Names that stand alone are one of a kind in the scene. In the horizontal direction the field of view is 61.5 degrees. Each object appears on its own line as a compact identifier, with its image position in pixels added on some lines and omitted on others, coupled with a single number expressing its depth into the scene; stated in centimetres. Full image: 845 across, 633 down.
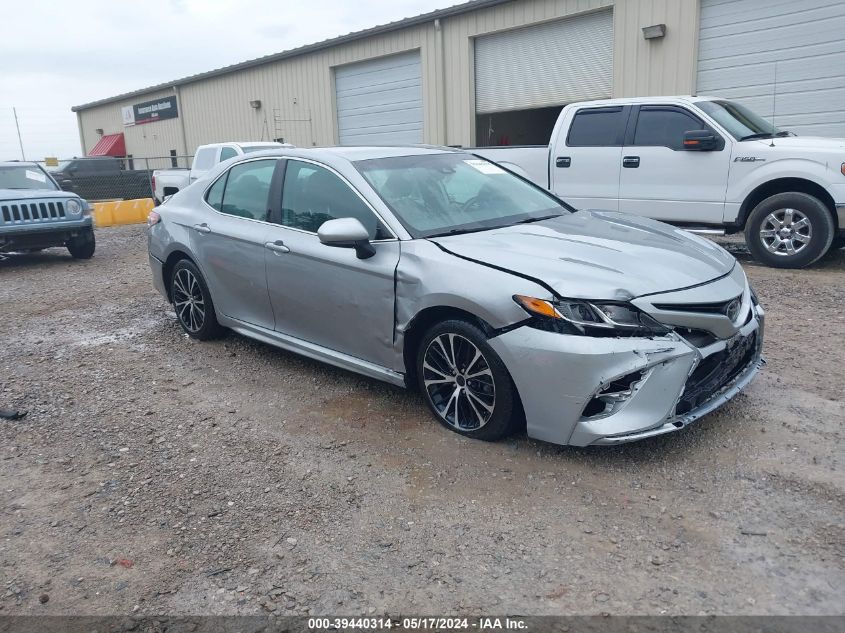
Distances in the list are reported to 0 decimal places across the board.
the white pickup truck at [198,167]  1438
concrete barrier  1694
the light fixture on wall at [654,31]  1292
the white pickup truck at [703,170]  779
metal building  1189
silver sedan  340
